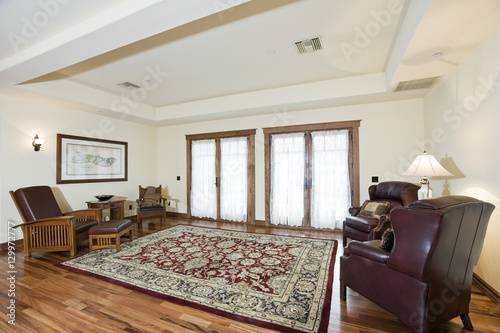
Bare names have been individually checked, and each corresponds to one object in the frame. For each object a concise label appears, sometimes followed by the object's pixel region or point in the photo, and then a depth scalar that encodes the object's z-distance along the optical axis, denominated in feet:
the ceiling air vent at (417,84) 11.30
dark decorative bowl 16.08
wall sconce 13.88
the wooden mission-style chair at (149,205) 17.07
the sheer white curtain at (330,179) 15.80
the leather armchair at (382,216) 9.74
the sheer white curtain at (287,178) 16.96
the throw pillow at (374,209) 11.65
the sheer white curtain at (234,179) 18.79
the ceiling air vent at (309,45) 9.84
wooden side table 15.51
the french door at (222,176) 18.60
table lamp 9.29
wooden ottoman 11.85
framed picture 15.42
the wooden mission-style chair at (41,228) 11.39
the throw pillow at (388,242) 6.36
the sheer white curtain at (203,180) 19.98
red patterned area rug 6.89
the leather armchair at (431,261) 5.20
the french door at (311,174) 15.78
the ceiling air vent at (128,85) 14.52
